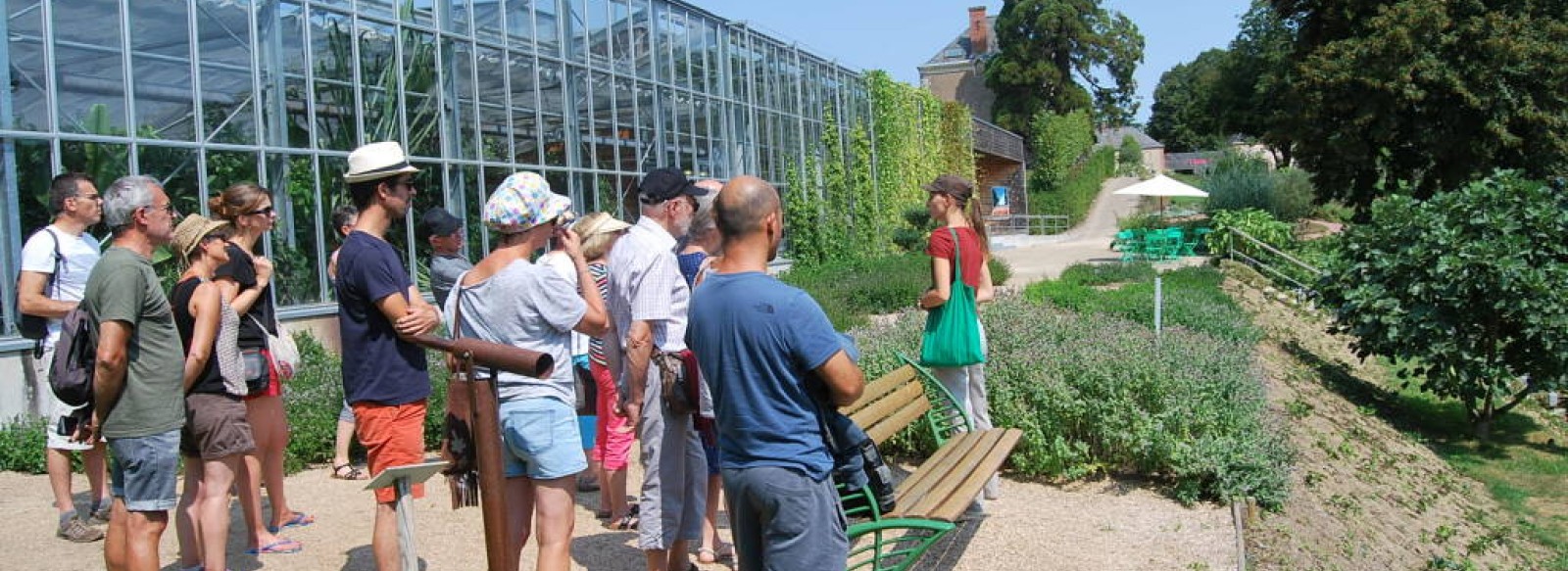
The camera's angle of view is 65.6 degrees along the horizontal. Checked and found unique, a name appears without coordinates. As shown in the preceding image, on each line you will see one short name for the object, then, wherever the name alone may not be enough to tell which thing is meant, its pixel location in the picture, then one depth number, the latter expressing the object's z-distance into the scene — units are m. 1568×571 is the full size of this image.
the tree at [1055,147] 53.75
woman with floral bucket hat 3.81
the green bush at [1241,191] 31.44
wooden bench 4.14
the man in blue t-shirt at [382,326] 3.86
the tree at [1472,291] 10.02
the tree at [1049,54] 59.91
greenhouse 9.31
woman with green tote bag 5.71
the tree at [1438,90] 25.16
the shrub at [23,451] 7.25
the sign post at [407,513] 3.45
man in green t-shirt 3.78
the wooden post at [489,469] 2.93
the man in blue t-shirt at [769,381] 3.12
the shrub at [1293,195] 33.00
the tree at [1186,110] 85.88
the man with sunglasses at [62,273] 5.20
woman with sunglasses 4.84
